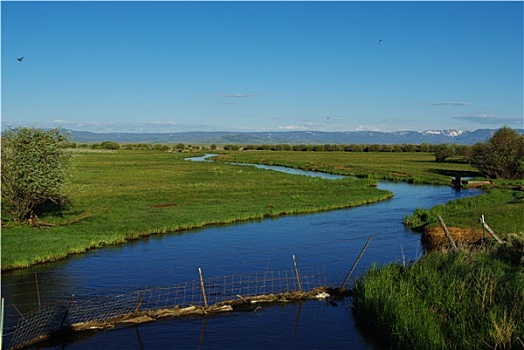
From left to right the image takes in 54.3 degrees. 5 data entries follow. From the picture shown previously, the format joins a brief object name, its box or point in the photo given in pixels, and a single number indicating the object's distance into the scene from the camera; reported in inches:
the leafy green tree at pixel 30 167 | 1443.2
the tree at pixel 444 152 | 5326.3
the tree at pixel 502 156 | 3127.5
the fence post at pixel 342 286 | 984.0
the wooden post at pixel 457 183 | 2839.6
